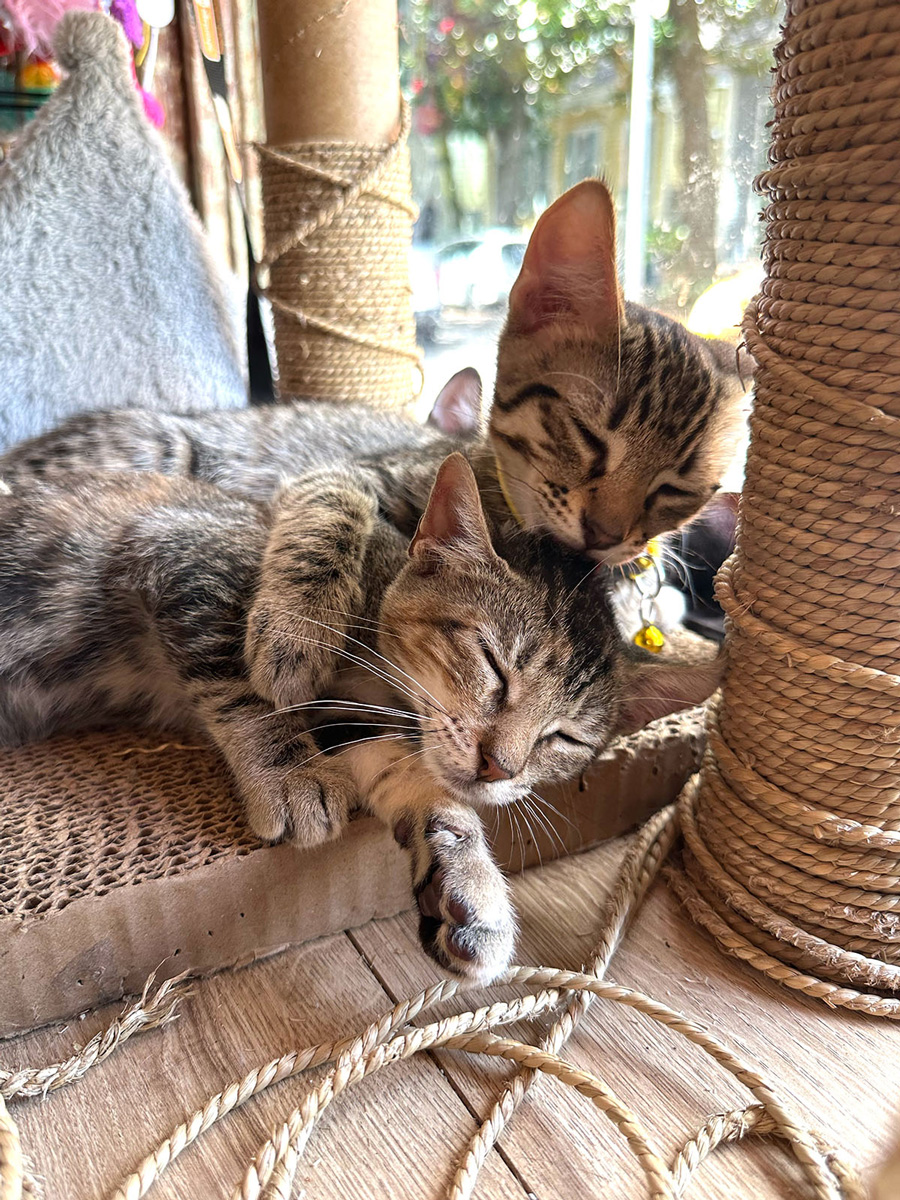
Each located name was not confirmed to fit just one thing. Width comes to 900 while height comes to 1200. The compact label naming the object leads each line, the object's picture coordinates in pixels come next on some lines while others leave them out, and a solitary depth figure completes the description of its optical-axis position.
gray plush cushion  0.40
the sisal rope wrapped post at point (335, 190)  0.42
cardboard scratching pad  0.22
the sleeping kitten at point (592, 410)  0.29
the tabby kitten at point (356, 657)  0.24
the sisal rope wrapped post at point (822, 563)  0.20
